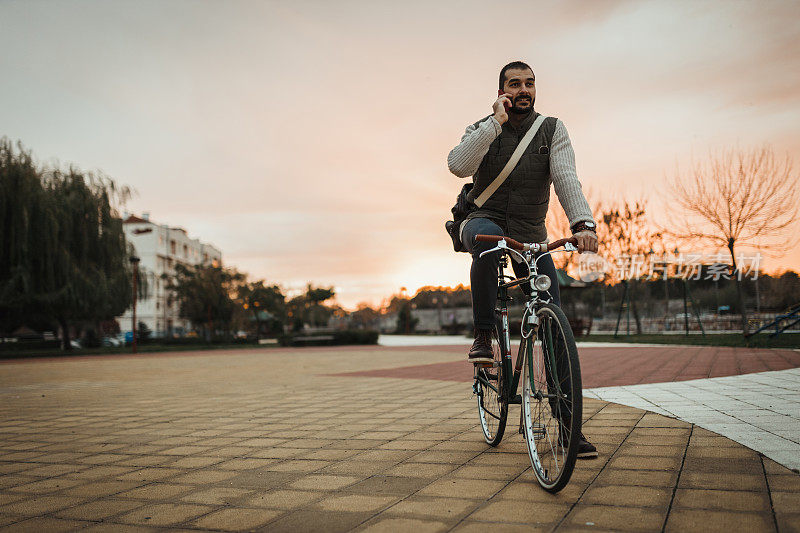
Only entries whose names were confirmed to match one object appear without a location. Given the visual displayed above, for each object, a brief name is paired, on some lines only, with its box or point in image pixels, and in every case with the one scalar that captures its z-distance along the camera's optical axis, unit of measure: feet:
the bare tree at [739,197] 55.77
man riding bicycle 9.09
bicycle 7.14
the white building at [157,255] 236.43
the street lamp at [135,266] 82.91
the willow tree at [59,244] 66.13
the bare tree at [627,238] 88.99
